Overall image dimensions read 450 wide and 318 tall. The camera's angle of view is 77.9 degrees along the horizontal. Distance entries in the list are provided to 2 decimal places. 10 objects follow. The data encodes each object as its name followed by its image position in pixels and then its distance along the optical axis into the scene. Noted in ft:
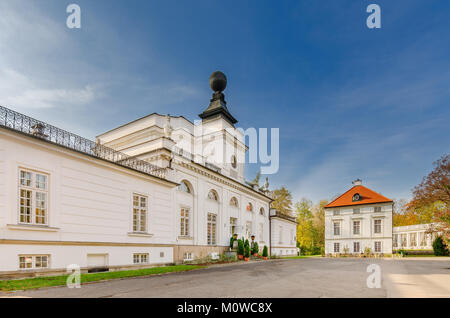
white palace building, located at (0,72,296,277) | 33.30
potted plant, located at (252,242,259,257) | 94.07
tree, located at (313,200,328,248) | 186.15
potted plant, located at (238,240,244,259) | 83.35
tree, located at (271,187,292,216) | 189.37
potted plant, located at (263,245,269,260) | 98.19
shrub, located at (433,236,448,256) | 123.34
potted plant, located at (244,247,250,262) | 83.75
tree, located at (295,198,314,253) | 178.19
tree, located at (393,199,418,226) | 189.79
